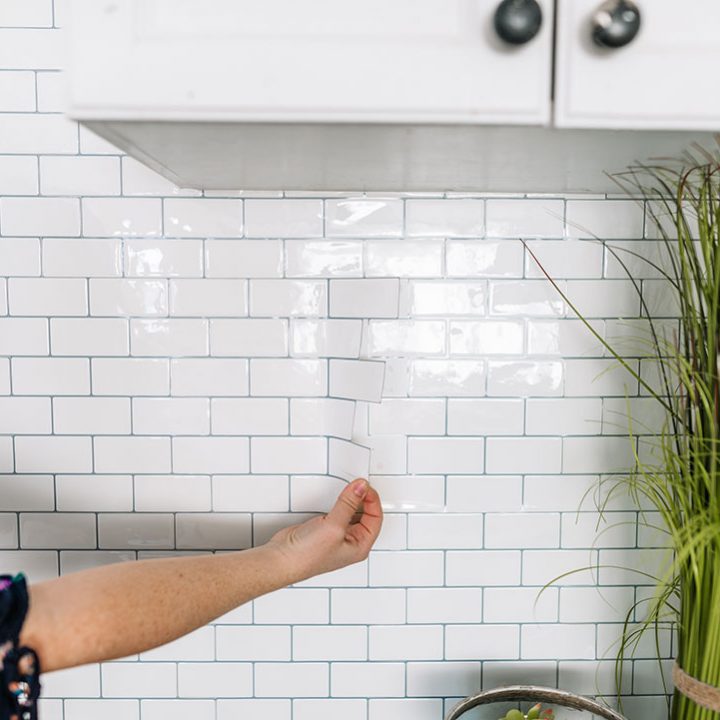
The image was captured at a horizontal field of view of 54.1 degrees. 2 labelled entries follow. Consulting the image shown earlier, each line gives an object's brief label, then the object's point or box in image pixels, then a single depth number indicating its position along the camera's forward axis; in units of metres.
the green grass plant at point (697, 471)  0.85
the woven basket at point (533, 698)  1.07
